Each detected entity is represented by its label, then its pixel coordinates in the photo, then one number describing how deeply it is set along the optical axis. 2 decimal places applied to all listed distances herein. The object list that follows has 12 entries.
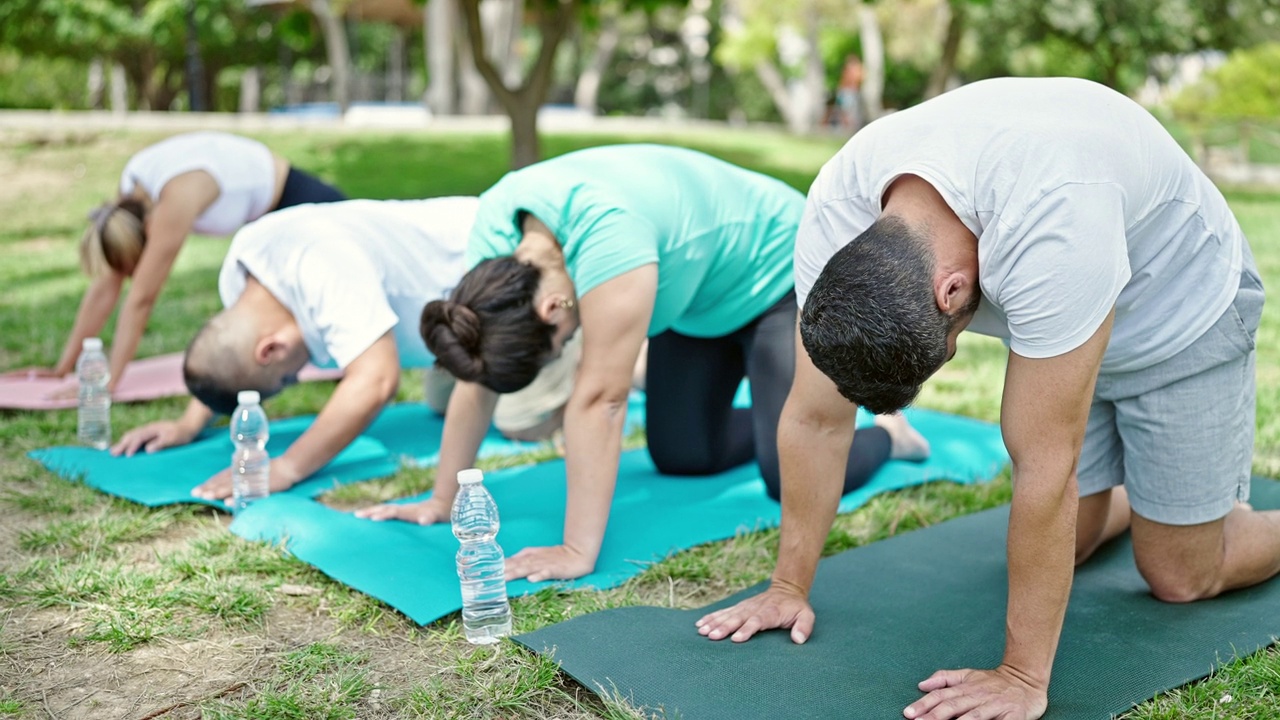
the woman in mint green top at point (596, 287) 2.96
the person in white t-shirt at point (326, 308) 3.61
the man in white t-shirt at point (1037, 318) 1.99
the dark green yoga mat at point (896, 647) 2.38
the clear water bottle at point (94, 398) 4.55
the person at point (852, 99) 27.44
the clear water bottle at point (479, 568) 2.80
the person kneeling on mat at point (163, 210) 4.71
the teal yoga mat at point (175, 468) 3.89
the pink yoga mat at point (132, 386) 5.04
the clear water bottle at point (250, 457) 3.71
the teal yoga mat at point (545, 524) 3.09
